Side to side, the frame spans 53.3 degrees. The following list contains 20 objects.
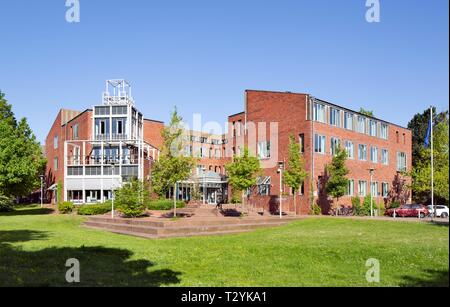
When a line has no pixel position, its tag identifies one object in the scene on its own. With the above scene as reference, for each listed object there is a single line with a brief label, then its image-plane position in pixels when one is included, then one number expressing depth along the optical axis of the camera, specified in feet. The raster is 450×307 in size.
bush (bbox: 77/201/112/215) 128.26
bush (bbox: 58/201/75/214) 139.95
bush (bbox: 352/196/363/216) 152.63
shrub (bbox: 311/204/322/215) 138.03
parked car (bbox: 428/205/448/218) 137.24
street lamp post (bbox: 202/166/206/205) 181.98
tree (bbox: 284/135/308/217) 129.99
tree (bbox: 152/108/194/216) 97.40
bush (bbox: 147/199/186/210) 131.42
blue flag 96.22
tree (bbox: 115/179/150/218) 102.06
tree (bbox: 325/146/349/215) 137.18
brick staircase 81.61
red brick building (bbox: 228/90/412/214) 144.71
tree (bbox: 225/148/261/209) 108.78
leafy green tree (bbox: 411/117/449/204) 98.99
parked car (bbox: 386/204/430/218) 139.60
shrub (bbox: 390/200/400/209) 172.88
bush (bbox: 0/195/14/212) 147.18
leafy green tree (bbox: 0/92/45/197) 135.64
